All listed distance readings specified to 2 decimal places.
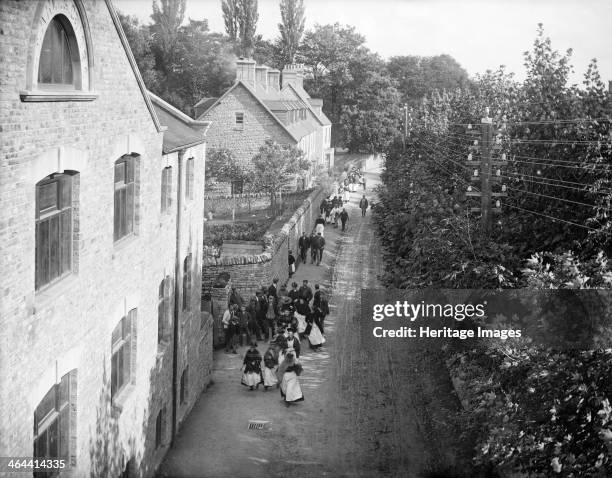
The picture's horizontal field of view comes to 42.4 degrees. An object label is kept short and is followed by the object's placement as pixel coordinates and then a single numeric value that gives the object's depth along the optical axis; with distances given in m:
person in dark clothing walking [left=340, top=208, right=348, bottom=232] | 39.59
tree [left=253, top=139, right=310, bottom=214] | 45.62
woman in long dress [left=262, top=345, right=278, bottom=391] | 18.06
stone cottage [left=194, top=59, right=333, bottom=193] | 48.66
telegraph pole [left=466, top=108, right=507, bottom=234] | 18.89
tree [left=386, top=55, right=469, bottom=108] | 87.25
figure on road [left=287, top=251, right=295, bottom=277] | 28.76
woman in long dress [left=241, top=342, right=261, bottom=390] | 17.98
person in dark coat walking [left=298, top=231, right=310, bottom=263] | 31.61
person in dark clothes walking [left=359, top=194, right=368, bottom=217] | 44.62
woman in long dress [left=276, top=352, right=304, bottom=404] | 17.25
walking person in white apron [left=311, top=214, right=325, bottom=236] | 34.06
